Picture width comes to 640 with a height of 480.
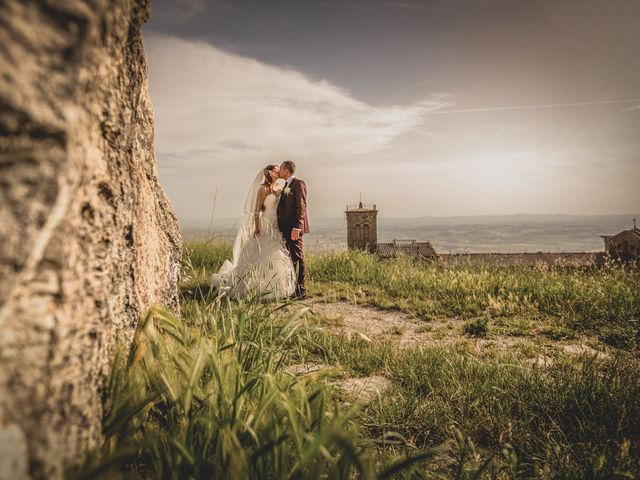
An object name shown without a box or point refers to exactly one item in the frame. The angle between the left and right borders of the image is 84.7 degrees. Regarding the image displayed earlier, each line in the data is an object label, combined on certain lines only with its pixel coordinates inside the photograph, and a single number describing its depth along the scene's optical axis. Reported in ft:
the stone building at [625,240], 141.08
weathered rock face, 2.71
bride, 22.75
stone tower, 181.16
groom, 23.66
